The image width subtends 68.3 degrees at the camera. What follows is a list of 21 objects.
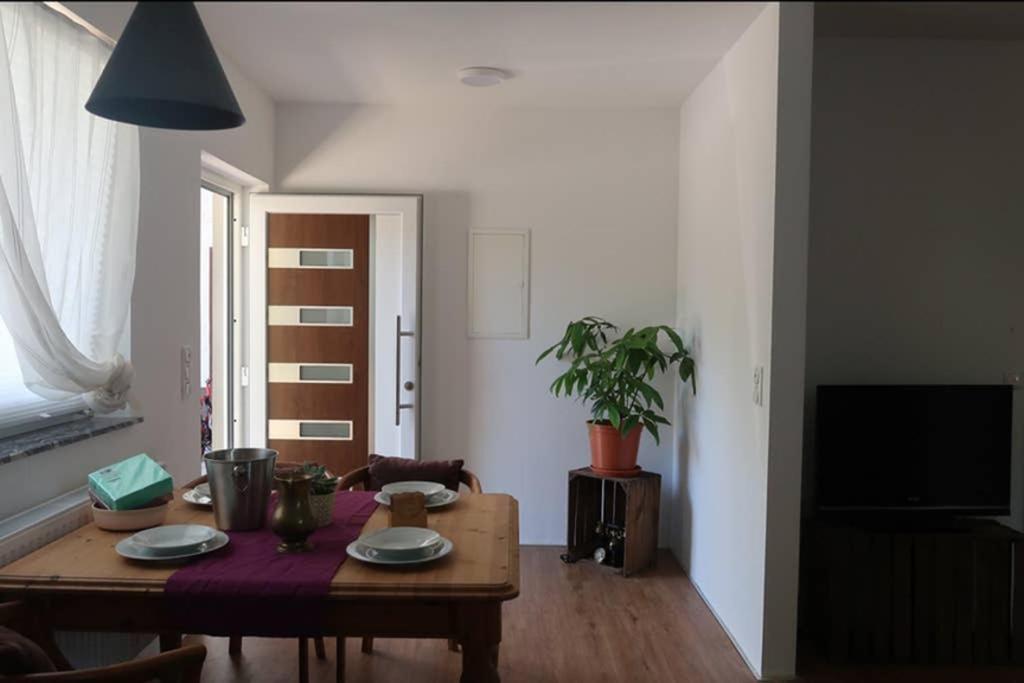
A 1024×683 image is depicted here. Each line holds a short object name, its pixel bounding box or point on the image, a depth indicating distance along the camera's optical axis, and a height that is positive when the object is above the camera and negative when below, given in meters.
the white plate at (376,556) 1.72 -0.52
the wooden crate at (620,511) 3.75 -0.91
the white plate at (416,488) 2.38 -0.50
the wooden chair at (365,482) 2.77 -0.56
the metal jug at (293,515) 1.78 -0.43
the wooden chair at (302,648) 2.40 -1.10
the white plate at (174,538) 1.74 -0.50
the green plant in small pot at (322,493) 2.01 -0.43
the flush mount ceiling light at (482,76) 2.00 +0.80
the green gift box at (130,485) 1.99 -0.41
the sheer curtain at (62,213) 2.04 +0.35
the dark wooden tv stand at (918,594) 2.76 -0.93
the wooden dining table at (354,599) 1.62 -0.58
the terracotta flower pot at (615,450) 3.80 -0.57
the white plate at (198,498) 2.19 -0.49
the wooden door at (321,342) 4.09 -0.05
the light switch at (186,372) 2.92 -0.16
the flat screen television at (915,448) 2.92 -0.42
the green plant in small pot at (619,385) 3.75 -0.25
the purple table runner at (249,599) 1.59 -0.56
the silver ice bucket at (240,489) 1.92 -0.41
